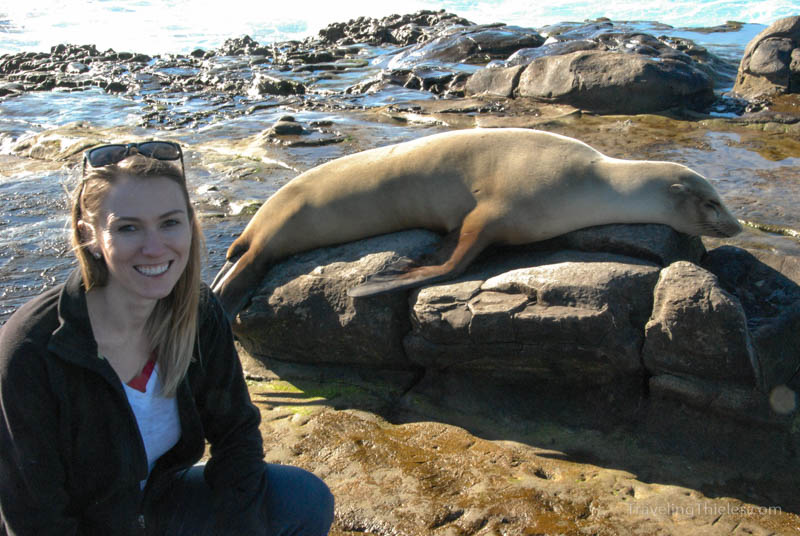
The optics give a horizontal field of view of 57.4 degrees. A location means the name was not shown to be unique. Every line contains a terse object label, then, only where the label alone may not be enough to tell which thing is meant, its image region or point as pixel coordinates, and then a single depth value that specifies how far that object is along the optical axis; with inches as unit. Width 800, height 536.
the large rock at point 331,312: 166.9
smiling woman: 72.1
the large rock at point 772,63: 488.7
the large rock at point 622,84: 438.0
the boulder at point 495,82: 495.2
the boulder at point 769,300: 140.8
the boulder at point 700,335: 133.5
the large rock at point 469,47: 692.1
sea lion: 174.9
